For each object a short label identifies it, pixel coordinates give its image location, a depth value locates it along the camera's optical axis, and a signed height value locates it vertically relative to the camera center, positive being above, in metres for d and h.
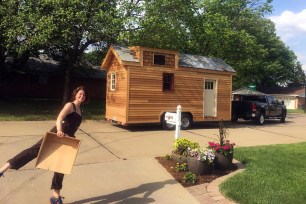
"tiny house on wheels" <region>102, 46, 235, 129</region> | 9.97 +0.73
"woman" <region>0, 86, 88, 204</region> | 3.48 -0.45
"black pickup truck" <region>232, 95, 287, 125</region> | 13.72 -0.26
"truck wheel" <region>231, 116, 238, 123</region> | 14.41 -0.97
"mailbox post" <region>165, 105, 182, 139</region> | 5.95 -0.43
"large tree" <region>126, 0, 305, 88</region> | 13.37 +4.96
